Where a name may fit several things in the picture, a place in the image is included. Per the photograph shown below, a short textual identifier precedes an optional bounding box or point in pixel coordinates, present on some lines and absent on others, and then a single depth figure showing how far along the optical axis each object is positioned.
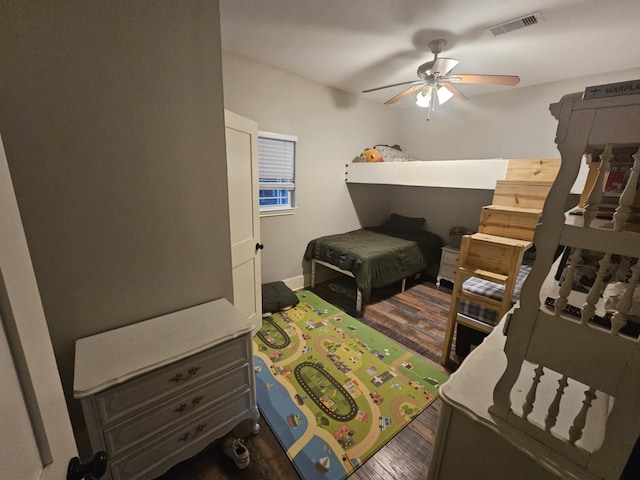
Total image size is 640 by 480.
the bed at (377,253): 2.97
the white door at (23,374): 0.40
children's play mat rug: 1.49
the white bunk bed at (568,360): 0.58
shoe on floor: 1.36
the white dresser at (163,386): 1.05
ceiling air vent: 1.75
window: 3.02
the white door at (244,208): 1.98
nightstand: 3.62
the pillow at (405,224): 4.21
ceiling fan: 2.15
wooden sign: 0.53
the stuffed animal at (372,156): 3.66
